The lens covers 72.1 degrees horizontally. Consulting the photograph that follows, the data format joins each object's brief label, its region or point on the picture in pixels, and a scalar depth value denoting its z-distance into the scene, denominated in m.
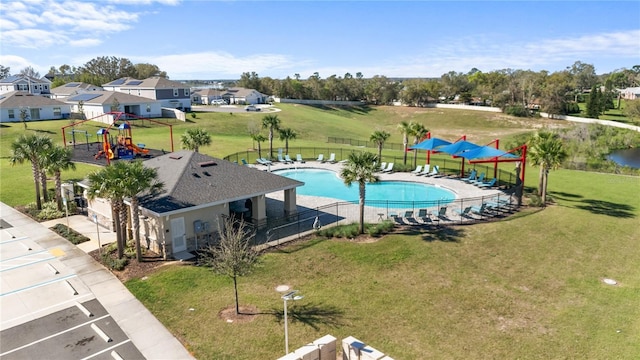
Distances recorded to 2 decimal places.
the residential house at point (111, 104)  68.44
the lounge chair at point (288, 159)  46.61
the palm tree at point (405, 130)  43.93
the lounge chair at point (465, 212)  27.41
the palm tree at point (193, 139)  39.72
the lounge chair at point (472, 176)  38.06
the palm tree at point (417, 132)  43.78
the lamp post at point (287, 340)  13.07
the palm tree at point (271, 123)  48.34
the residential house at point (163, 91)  81.56
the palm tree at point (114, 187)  20.03
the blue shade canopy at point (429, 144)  39.66
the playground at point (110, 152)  38.57
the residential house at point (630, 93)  143.96
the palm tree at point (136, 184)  20.27
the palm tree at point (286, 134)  48.77
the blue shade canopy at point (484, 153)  34.53
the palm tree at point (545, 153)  29.30
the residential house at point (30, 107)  64.06
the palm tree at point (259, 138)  46.58
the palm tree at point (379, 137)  43.31
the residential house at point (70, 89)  95.61
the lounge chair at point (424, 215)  26.59
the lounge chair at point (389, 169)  42.31
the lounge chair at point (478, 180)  37.44
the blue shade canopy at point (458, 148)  36.56
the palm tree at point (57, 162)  27.54
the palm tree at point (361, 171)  24.89
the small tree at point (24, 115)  61.59
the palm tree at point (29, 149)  28.11
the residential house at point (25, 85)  104.31
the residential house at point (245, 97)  113.75
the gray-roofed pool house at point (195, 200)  22.30
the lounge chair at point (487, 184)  35.81
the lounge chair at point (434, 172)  40.91
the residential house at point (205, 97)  115.56
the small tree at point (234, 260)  16.22
